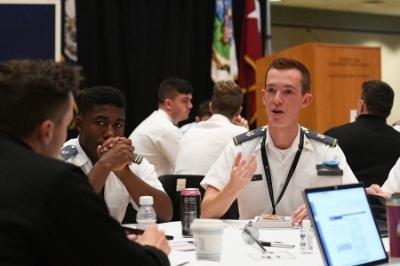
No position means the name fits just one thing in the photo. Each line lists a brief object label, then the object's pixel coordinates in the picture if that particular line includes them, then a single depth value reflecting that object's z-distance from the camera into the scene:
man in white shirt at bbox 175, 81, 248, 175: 6.75
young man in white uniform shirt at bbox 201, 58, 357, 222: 4.62
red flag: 11.03
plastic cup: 3.09
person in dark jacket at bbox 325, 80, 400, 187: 6.64
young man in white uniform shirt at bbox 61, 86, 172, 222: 4.63
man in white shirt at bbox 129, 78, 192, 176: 7.79
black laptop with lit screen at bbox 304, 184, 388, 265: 2.77
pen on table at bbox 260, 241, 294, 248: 3.43
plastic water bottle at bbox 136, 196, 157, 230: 3.58
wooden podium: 8.44
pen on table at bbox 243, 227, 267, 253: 3.30
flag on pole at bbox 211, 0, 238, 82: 10.84
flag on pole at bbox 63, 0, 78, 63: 9.79
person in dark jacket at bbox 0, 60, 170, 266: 2.08
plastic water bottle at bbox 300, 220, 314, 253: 3.32
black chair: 5.31
